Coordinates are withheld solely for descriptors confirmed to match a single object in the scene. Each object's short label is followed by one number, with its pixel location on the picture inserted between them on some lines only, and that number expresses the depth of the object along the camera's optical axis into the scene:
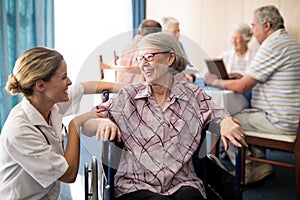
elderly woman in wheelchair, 1.42
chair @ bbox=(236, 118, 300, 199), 2.12
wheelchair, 1.33
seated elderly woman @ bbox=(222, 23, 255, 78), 3.46
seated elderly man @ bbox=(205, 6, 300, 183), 2.25
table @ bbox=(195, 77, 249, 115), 2.35
